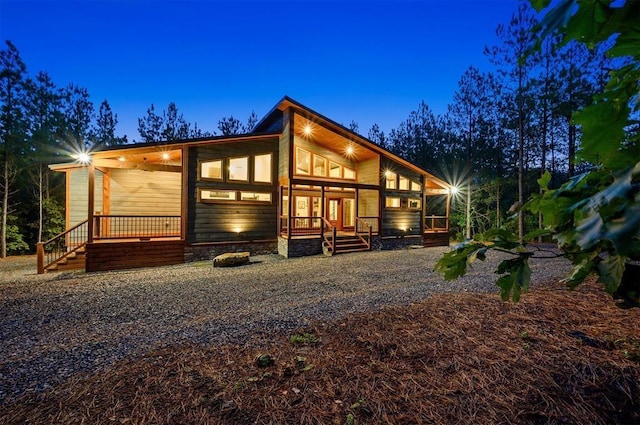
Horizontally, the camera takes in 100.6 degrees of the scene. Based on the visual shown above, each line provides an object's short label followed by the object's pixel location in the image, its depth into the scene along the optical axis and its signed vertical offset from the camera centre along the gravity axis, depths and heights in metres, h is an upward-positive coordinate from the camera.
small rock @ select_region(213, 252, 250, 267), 8.96 -1.62
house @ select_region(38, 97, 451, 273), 9.32 +0.83
